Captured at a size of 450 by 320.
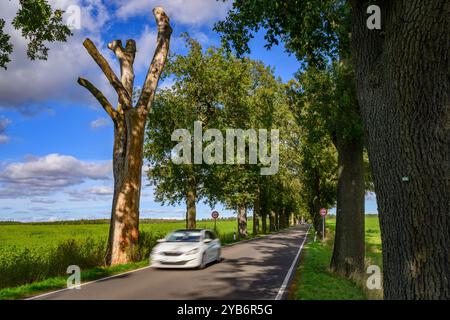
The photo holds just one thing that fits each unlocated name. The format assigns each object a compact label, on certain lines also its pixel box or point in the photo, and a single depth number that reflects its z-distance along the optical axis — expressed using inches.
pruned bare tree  691.4
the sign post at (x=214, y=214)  1336.6
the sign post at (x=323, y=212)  1229.1
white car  595.8
